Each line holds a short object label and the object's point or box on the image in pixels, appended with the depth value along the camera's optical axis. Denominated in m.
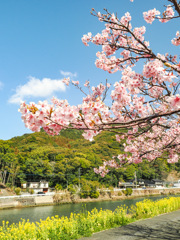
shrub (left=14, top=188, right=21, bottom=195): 37.40
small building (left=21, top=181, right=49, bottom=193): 42.10
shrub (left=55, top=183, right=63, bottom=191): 39.97
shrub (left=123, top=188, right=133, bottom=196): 44.47
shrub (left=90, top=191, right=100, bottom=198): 38.31
